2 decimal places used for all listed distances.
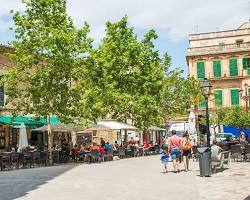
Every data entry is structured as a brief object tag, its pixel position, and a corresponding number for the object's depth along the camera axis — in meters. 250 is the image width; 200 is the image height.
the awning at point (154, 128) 43.00
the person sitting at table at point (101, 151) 28.72
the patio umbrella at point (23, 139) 27.27
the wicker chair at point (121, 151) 31.47
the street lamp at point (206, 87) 21.03
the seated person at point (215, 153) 19.42
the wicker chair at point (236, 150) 23.70
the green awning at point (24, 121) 30.96
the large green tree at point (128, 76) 35.69
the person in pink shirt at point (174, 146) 18.92
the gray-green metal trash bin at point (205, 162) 17.17
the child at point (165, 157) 18.98
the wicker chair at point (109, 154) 29.36
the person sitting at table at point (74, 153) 28.91
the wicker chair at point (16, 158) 23.97
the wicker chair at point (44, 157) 25.84
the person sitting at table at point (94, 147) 27.72
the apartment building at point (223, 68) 60.25
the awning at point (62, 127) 28.53
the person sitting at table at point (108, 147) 29.59
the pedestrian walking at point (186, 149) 19.27
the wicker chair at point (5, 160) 23.21
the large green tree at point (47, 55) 26.41
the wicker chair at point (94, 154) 27.62
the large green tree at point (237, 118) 49.31
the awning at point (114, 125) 33.12
